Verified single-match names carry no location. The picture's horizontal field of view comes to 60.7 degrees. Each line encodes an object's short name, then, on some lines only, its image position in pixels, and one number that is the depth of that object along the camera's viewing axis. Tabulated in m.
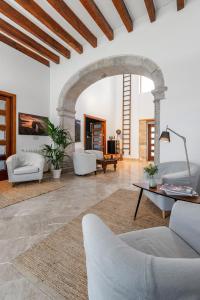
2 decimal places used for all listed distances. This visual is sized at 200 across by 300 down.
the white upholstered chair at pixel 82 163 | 5.15
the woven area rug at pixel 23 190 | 3.09
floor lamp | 2.52
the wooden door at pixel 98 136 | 9.14
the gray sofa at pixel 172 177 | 2.37
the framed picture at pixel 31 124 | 4.94
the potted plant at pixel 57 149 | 4.96
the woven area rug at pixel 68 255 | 1.26
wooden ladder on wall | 9.67
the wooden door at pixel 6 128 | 4.62
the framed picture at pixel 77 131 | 6.88
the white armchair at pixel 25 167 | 3.88
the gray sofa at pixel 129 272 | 0.56
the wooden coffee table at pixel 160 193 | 1.84
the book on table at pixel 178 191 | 1.95
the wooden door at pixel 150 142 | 9.26
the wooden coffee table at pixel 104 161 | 5.86
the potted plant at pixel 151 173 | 2.27
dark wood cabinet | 9.12
